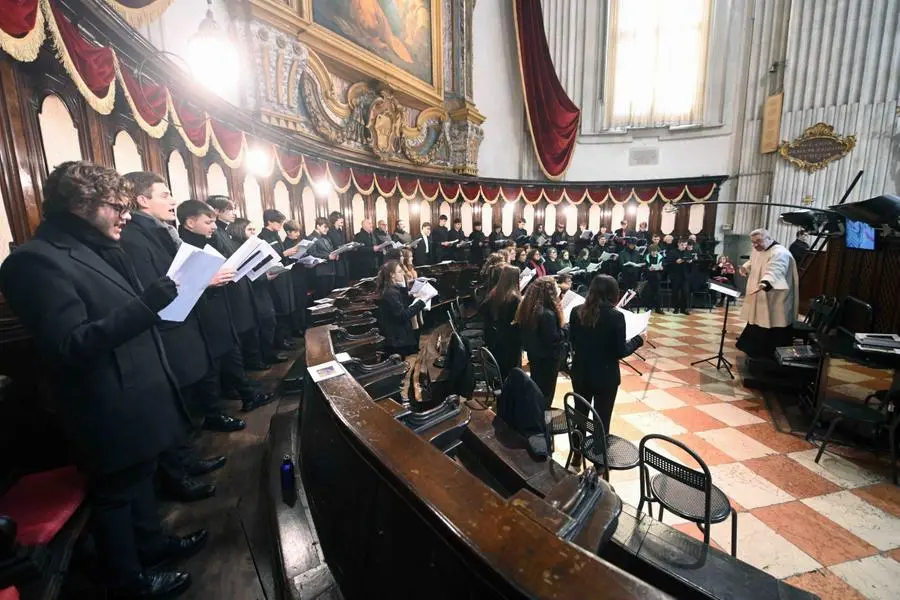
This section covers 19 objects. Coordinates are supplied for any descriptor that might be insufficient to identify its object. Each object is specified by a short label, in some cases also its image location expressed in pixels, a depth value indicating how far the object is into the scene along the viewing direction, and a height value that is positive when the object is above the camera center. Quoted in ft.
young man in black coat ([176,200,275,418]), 8.86 -1.94
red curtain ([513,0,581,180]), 40.88 +13.71
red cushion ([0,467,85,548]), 4.39 -3.29
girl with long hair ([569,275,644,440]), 9.79 -3.05
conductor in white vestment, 15.24 -2.90
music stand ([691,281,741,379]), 15.20 -6.04
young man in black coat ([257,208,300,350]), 15.20 -2.16
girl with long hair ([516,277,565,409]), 10.93 -2.75
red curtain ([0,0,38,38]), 6.27 +3.61
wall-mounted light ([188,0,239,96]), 15.17 +7.30
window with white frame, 40.75 +17.58
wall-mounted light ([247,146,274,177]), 18.78 +3.42
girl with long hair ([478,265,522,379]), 12.84 -3.05
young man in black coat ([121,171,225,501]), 6.74 -1.57
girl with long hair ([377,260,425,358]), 13.83 -3.04
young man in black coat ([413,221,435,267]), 30.07 -1.60
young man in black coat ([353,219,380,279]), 24.73 -1.69
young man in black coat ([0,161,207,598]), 4.34 -1.32
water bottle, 6.01 -3.76
